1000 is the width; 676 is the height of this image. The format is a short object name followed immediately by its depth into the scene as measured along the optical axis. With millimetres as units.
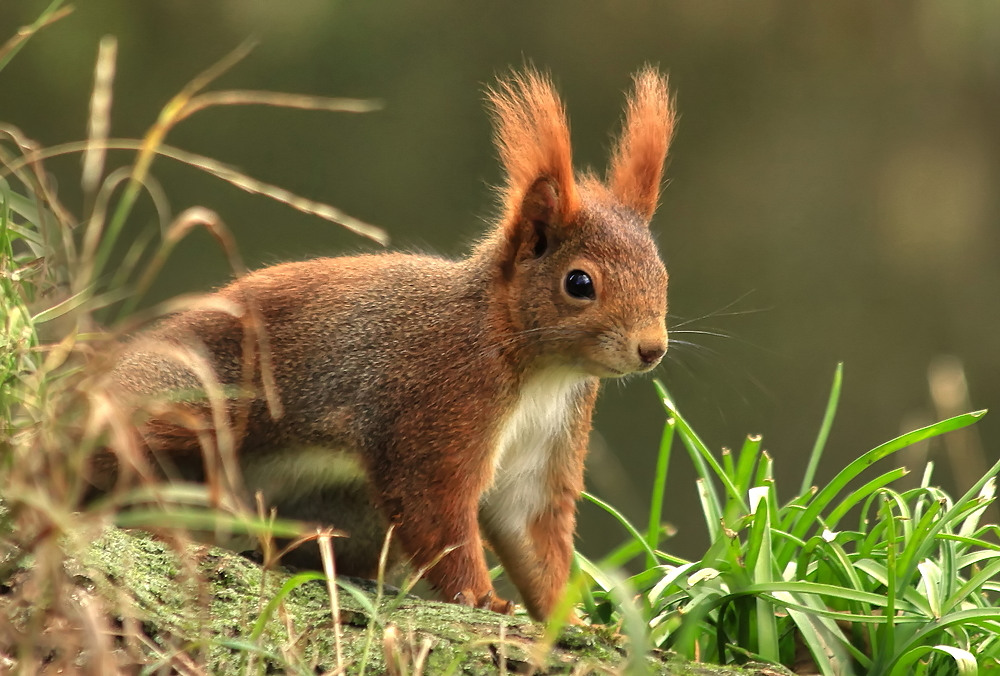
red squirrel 5484
